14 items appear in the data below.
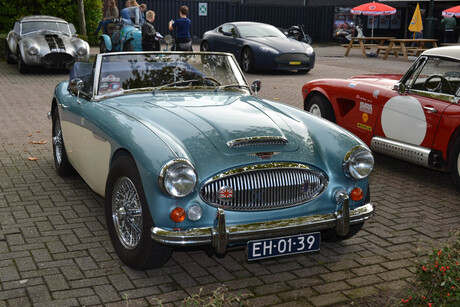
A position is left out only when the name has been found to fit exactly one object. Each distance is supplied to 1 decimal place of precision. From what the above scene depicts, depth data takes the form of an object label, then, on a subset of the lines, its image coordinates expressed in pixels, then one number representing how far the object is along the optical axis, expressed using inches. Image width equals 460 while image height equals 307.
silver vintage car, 607.8
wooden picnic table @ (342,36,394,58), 888.7
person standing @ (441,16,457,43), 1008.2
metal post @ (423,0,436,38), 902.8
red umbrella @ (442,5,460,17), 847.0
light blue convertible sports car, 156.1
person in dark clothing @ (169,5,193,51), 626.2
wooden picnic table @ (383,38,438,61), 837.2
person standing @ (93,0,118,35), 676.1
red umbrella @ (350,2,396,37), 943.8
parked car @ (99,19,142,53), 521.3
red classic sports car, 251.3
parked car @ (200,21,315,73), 662.5
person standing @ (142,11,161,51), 581.0
